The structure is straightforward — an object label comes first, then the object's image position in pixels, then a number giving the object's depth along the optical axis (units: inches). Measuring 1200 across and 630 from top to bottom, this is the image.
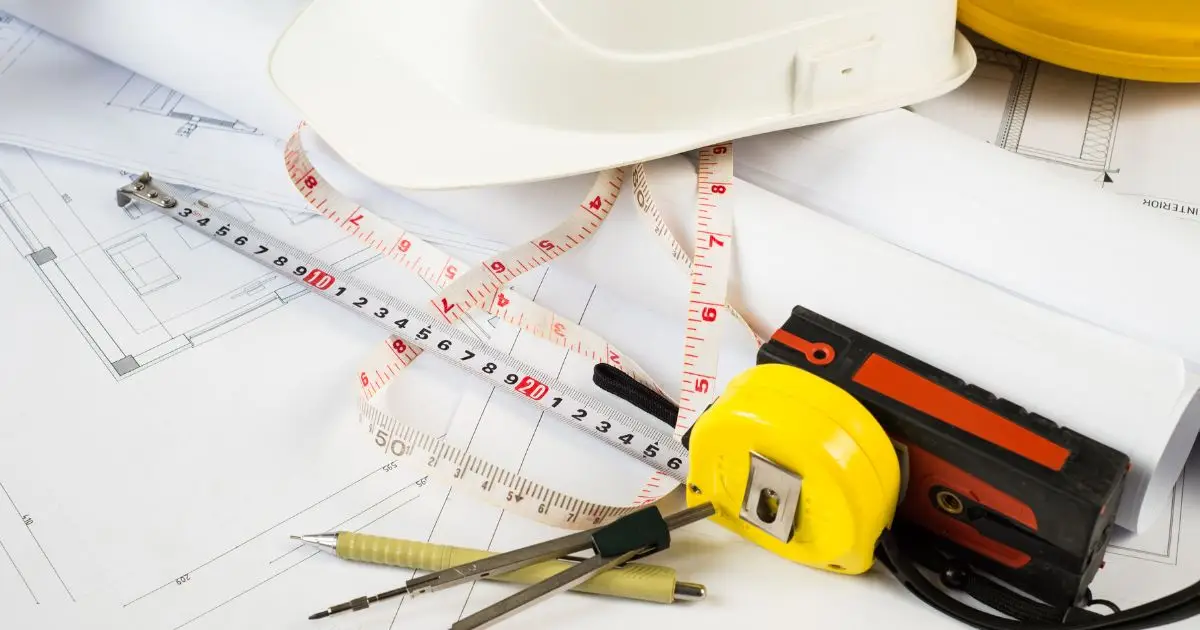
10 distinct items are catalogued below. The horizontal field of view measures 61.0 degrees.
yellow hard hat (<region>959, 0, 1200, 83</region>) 42.7
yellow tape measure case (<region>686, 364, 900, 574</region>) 28.1
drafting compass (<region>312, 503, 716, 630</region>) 28.8
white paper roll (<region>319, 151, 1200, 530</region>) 29.2
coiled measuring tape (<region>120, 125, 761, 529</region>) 33.9
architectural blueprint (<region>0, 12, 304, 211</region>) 46.3
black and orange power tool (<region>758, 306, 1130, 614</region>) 27.4
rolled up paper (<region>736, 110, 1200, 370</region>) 32.3
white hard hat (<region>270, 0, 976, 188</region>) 34.0
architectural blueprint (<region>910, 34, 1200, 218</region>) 42.4
